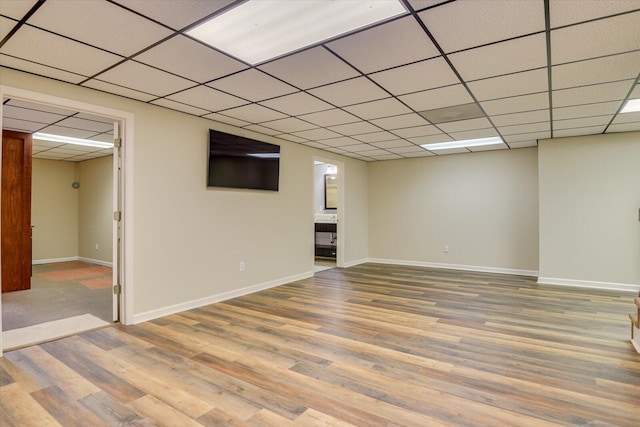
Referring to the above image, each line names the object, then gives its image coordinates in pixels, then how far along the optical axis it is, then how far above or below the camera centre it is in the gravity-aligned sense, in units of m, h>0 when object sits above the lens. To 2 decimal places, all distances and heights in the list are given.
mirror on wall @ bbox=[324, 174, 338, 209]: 8.70 +0.56
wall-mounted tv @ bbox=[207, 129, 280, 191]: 4.30 +0.68
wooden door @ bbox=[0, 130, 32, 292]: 5.04 +0.01
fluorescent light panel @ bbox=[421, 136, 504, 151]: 5.57 +1.19
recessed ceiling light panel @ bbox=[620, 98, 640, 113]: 3.56 +1.17
